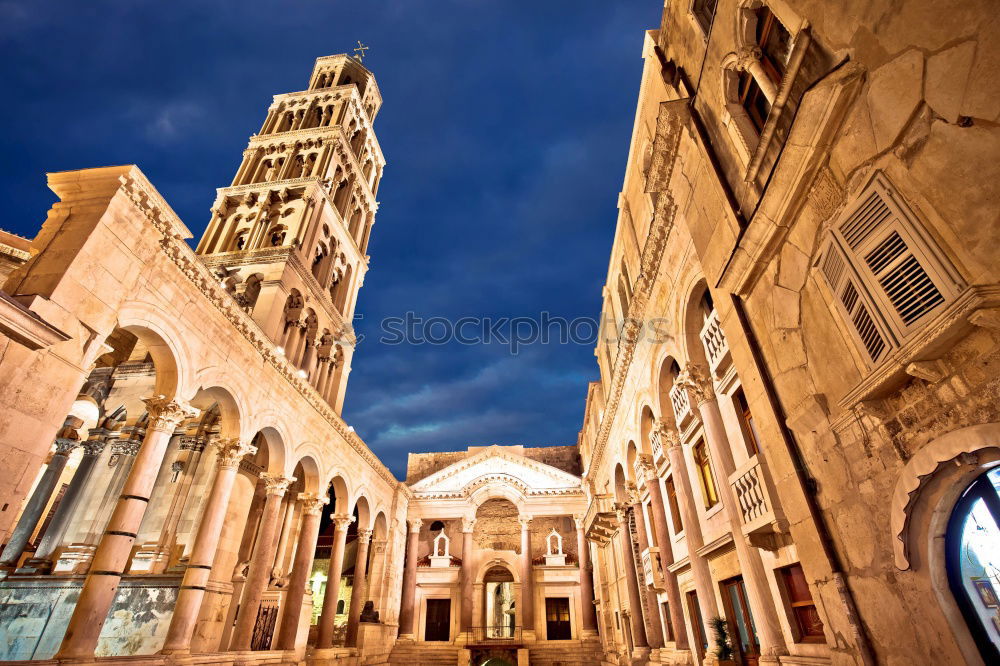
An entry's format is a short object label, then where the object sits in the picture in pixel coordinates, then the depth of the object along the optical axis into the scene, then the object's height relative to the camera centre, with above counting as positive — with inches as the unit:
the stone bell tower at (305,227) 737.0 +657.6
